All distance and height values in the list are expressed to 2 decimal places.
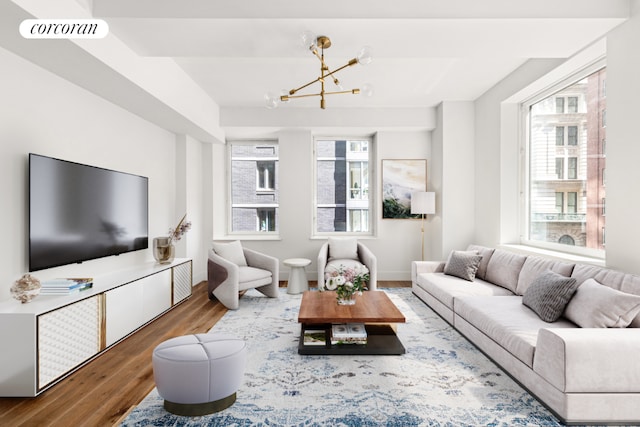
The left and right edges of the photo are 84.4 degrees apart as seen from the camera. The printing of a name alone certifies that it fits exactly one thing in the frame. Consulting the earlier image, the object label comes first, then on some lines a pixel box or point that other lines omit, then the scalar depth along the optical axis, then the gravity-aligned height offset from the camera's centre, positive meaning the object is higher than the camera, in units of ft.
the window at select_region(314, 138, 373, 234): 21.38 +1.93
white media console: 7.42 -2.92
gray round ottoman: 6.87 -3.30
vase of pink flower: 10.96 -2.32
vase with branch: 14.42 -1.62
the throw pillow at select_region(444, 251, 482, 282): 13.93 -2.16
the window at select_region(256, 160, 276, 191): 21.57 +2.18
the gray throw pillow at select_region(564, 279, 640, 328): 7.40 -2.10
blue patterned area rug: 6.77 -3.98
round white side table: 17.19 -3.26
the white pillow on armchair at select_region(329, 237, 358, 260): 18.75 -1.99
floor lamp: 18.47 +0.47
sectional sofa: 6.40 -2.73
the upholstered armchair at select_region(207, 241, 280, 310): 14.34 -2.71
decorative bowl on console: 8.02 -1.81
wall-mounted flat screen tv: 9.12 -0.06
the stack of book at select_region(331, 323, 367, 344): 9.86 -3.49
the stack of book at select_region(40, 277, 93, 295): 9.00 -1.96
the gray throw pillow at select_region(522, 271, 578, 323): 8.70 -2.15
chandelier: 8.77 +3.91
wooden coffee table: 9.62 -2.97
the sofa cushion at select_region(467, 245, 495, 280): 14.19 -2.07
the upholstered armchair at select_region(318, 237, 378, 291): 16.26 -2.32
